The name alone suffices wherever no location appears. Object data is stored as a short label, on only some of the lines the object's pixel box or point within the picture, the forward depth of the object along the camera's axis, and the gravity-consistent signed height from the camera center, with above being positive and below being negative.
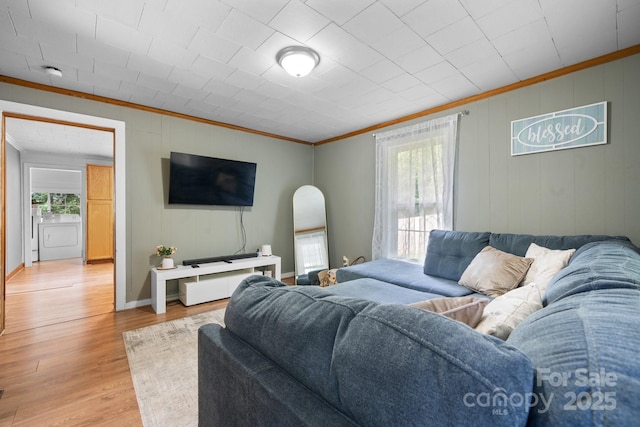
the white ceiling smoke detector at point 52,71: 2.54 +1.30
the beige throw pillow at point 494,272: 2.23 -0.50
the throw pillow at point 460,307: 0.94 -0.33
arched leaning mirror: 4.77 -0.29
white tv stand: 3.29 -0.81
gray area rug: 1.66 -1.16
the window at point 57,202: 7.08 +0.29
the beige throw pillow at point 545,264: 2.00 -0.38
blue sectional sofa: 0.43 -0.28
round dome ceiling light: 2.24 +1.26
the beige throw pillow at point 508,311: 0.88 -0.34
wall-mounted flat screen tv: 3.68 +0.46
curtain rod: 3.25 +1.17
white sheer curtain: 3.39 +0.36
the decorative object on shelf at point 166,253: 3.49 -0.50
